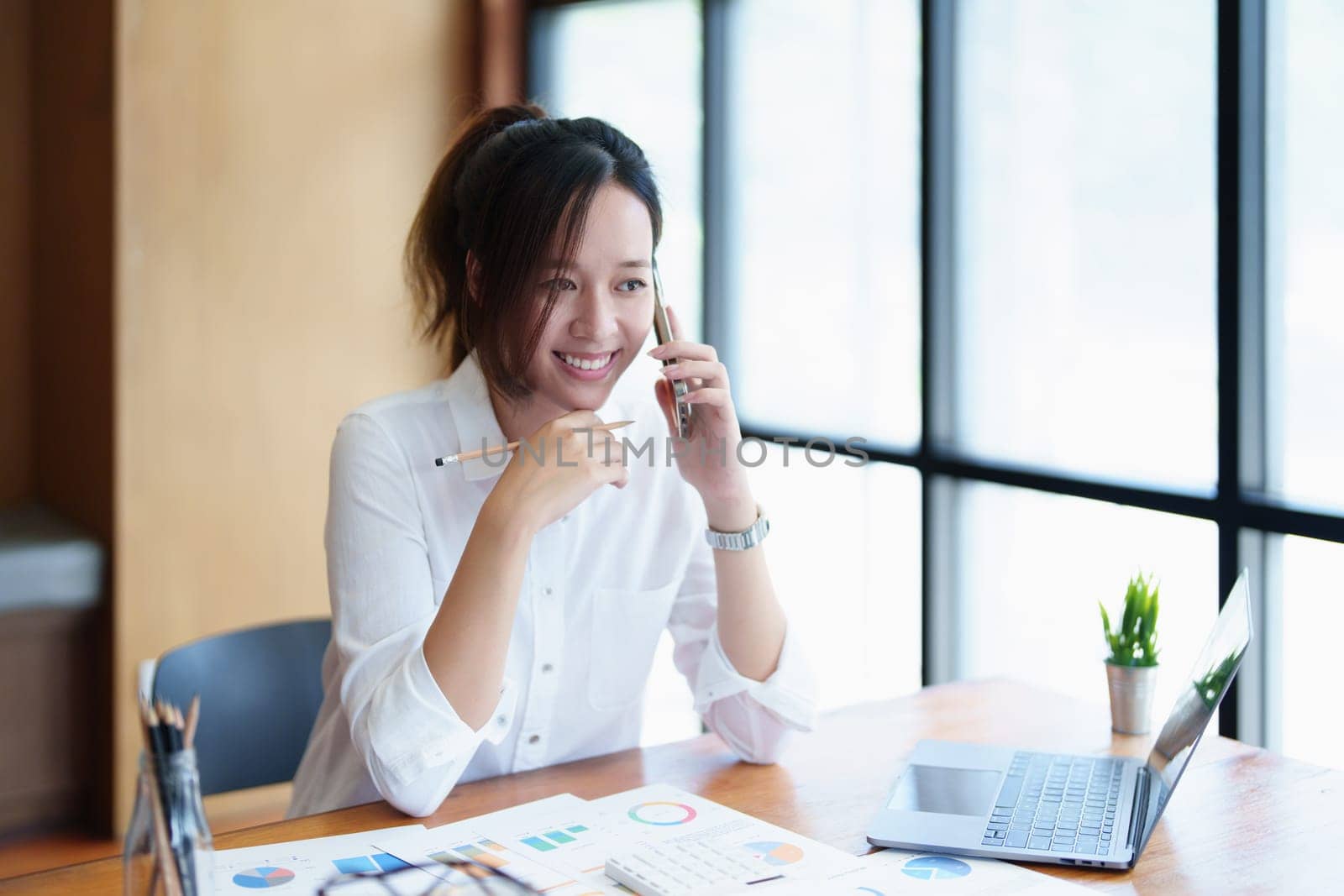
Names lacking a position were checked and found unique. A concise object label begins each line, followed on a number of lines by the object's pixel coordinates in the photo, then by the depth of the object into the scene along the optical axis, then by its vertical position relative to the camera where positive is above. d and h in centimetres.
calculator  111 -40
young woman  136 -11
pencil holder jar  90 -30
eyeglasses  109 -40
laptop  120 -38
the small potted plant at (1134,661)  156 -28
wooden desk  116 -39
